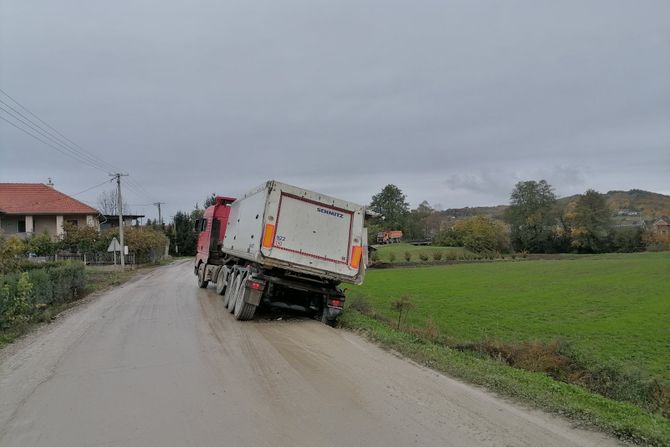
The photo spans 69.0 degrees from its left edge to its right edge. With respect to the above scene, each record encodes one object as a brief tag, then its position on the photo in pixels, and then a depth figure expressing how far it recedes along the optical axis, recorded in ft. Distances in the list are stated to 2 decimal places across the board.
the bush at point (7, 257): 57.93
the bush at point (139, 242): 152.35
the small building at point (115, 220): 220.64
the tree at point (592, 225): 296.30
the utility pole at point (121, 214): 131.13
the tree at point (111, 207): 299.38
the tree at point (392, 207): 466.70
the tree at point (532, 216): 314.96
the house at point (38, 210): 156.66
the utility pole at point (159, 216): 280.55
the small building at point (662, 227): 310.37
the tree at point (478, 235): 291.17
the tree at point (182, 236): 277.85
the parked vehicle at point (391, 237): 428.23
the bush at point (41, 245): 137.28
